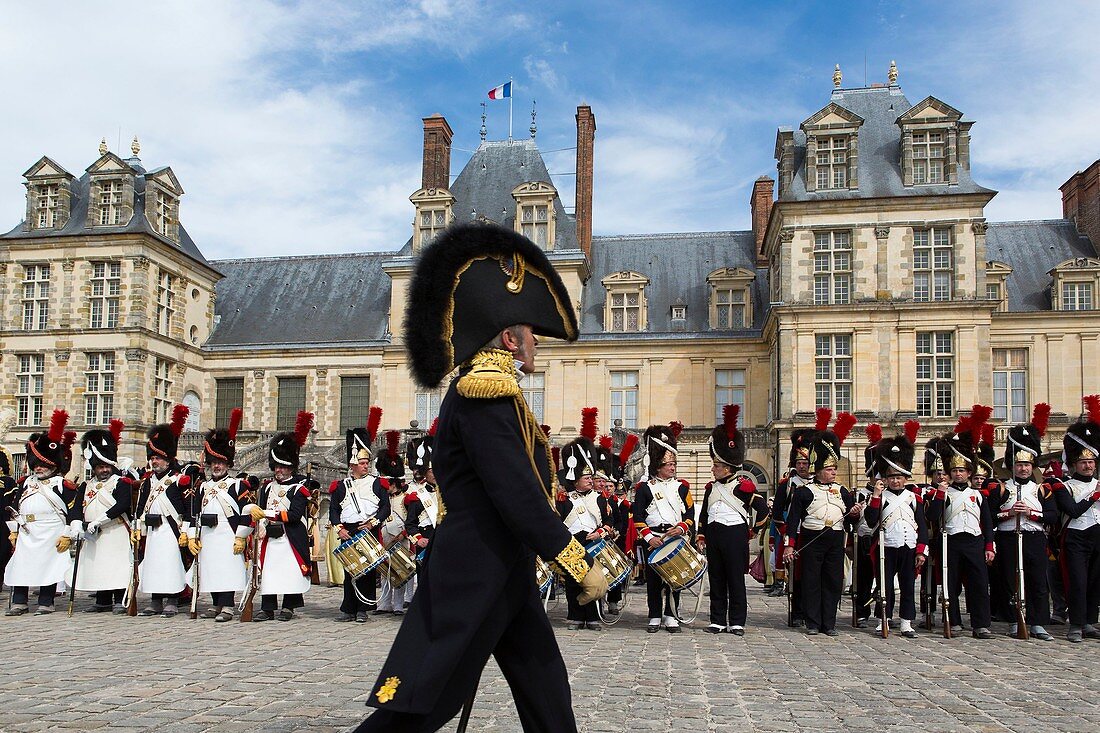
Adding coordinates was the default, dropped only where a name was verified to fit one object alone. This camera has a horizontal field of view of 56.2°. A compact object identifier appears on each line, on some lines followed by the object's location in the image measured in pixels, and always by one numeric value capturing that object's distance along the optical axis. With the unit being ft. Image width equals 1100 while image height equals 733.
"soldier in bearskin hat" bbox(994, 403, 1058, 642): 39.50
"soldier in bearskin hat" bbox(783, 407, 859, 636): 39.50
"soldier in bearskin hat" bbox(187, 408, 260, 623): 41.98
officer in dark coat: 13.97
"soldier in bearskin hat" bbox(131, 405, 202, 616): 42.93
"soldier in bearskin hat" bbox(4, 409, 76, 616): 43.52
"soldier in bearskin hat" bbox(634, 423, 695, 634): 40.40
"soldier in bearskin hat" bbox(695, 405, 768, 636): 39.14
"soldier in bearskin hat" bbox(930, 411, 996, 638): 38.91
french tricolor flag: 142.20
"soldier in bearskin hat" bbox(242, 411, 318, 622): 41.50
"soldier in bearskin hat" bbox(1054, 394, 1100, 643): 38.88
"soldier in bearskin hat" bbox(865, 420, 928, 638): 39.86
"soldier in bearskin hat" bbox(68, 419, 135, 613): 43.62
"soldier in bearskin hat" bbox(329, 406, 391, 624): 42.91
